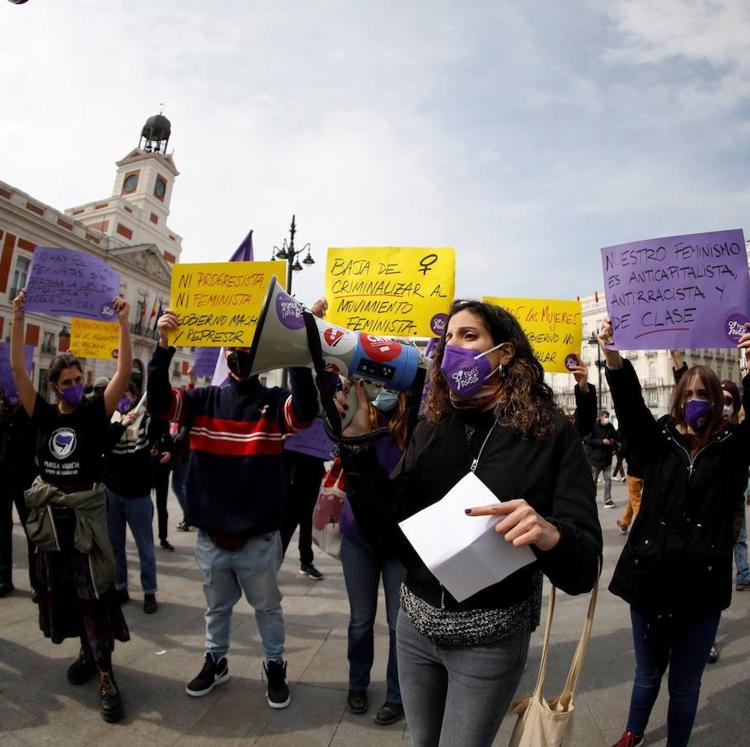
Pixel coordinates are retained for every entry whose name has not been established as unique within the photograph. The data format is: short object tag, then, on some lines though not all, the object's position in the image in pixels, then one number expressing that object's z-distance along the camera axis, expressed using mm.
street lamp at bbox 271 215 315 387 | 12344
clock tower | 43969
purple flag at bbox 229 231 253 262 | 4707
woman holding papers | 1474
